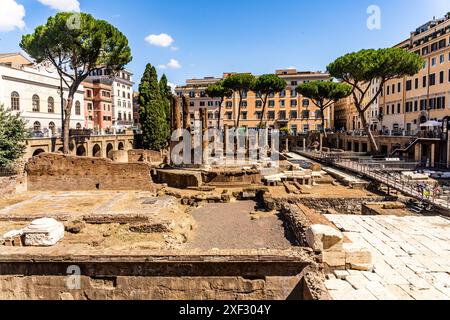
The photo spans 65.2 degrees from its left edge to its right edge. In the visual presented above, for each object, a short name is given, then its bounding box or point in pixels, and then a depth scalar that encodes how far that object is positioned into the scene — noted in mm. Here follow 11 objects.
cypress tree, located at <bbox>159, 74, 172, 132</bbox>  48875
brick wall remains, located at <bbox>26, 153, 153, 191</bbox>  22656
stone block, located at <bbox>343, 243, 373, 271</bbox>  8715
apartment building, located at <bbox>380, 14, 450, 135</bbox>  36594
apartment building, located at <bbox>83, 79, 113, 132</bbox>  56469
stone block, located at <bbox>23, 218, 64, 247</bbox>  10172
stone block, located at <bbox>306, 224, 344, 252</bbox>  8929
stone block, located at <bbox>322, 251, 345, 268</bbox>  8797
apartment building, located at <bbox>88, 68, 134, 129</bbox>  63812
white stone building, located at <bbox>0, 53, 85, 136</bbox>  33812
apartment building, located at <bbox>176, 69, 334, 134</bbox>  70562
